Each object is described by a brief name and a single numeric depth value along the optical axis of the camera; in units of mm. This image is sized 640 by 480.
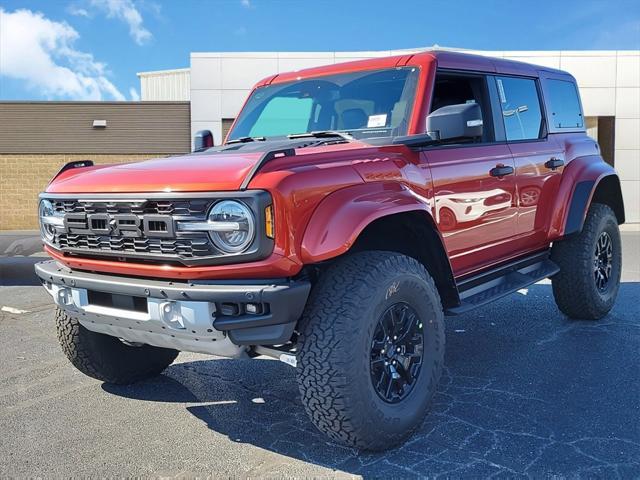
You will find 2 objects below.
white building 17297
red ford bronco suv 2725
